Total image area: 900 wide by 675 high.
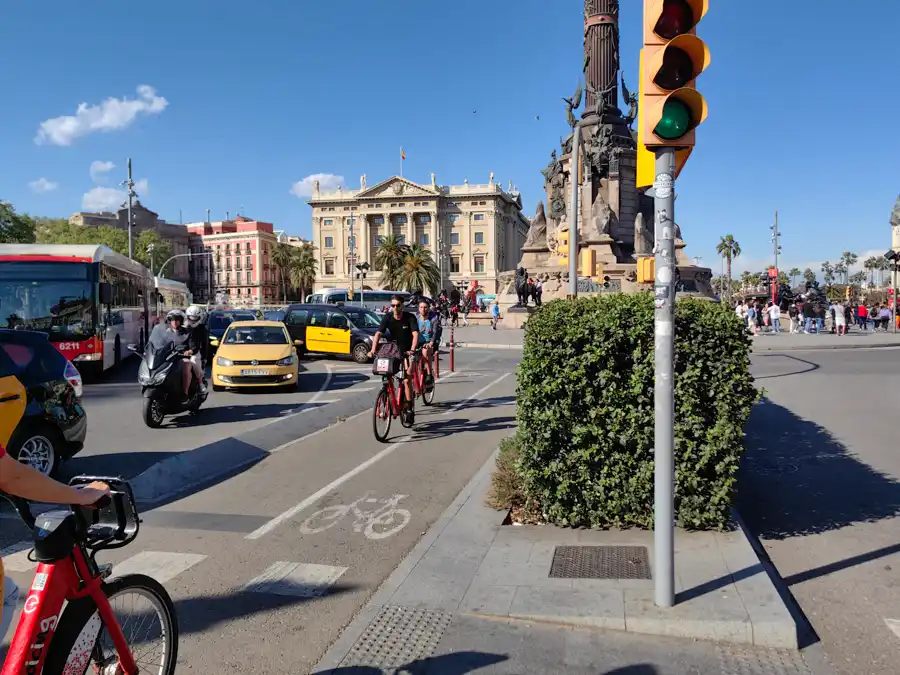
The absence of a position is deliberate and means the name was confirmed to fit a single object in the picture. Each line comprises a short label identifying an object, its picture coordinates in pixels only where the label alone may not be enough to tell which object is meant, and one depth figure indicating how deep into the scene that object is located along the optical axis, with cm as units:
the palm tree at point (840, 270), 15850
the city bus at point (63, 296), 1477
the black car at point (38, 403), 613
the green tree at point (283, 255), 10819
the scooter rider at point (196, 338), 1055
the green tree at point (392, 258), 8788
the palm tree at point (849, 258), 15534
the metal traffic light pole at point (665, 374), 386
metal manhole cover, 437
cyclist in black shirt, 961
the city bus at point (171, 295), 3833
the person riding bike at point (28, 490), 222
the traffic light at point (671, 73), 373
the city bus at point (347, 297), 4851
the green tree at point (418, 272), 8619
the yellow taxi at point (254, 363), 1385
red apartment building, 12081
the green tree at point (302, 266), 10606
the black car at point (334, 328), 2112
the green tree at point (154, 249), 9156
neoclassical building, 10856
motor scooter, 999
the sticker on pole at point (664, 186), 386
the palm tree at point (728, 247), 11075
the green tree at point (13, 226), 5778
